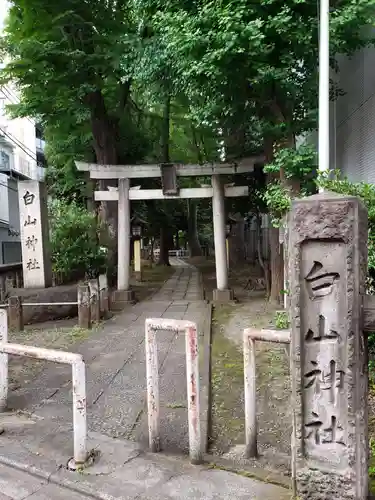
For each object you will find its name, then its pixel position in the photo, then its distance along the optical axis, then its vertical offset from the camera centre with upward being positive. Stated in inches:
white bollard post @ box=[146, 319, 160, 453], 146.0 -49.8
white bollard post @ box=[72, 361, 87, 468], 138.0 -57.4
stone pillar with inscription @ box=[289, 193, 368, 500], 103.0 -28.3
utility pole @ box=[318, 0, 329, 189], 253.8 +82.5
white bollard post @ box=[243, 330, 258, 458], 138.0 -47.4
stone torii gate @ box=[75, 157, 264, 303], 489.7 +50.8
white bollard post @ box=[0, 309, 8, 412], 178.4 -52.1
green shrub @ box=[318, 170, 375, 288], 173.2 +13.9
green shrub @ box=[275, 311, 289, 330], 224.5 -46.1
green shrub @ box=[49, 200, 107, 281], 460.8 -9.1
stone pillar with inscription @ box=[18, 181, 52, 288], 413.7 +5.3
